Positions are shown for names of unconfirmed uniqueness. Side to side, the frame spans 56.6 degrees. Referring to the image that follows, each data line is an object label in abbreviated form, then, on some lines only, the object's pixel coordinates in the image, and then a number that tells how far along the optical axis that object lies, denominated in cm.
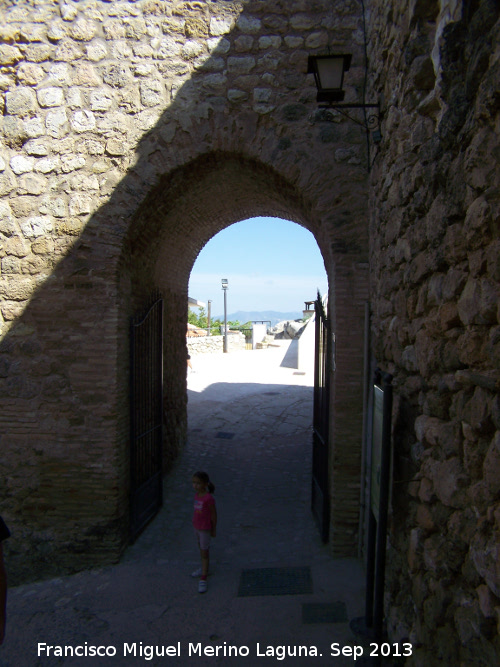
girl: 421
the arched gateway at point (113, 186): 437
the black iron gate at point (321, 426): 466
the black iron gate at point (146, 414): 492
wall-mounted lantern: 364
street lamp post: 2330
